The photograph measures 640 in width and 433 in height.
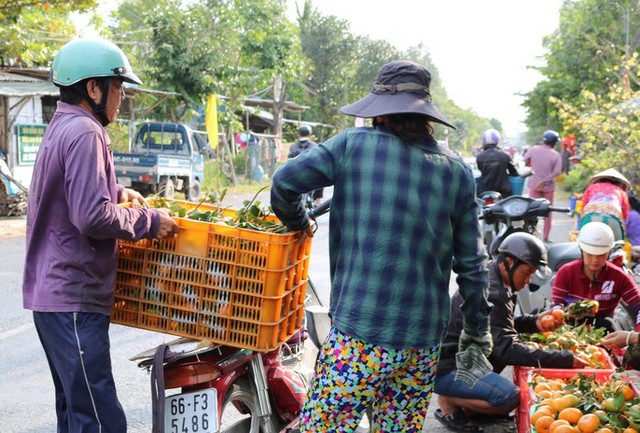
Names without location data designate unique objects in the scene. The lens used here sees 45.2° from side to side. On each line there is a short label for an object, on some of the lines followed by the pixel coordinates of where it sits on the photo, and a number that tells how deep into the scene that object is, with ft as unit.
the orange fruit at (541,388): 14.23
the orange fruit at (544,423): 12.63
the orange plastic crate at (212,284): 10.31
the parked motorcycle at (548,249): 20.89
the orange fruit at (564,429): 12.25
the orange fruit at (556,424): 12.35
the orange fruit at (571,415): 12.61
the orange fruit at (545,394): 13.70
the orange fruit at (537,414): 12.85
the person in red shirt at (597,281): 18.13
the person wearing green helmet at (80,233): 9.74
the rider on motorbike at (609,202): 24.03
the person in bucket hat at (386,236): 9.30
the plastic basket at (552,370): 14.80
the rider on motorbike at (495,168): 38.52
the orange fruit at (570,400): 12.95
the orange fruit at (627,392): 13.30
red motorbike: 10.91
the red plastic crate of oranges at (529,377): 14.40
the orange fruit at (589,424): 12.30
